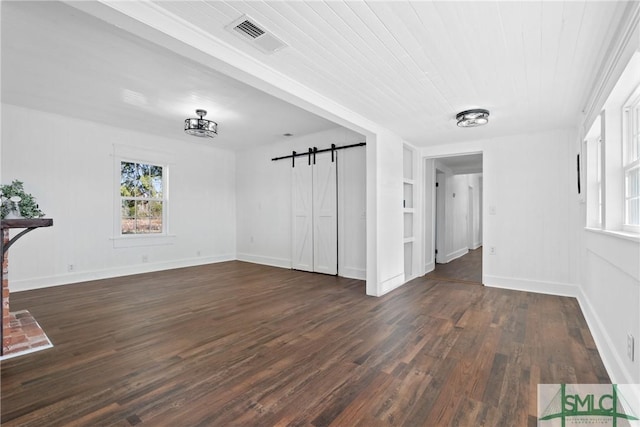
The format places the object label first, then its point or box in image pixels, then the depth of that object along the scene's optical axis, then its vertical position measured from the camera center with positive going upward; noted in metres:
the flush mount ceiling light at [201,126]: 4.37 +1.29
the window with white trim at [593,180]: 3.46 +0.36
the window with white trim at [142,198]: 5.83 +0.31
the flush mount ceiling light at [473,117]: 3.64 +1.17
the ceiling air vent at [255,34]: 1.98 +1.26
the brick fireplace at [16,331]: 2.58 -1.13
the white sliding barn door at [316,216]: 5.85 -0.07
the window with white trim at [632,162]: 2.27 +0.39
